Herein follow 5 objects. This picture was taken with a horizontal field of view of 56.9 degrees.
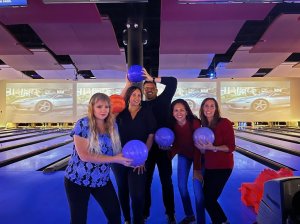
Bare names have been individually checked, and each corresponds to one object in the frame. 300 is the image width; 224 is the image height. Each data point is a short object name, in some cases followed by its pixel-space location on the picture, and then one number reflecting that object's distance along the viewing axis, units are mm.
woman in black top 1900
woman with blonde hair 1571
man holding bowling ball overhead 2256
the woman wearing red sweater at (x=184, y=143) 2195
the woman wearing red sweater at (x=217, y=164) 1942
